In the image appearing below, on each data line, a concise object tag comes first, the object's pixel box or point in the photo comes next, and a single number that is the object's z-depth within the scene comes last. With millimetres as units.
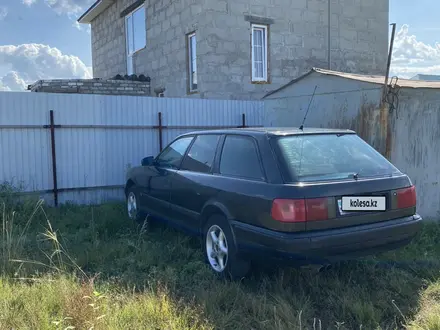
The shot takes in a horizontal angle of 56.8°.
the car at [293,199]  3467
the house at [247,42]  11547
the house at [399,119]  6070
